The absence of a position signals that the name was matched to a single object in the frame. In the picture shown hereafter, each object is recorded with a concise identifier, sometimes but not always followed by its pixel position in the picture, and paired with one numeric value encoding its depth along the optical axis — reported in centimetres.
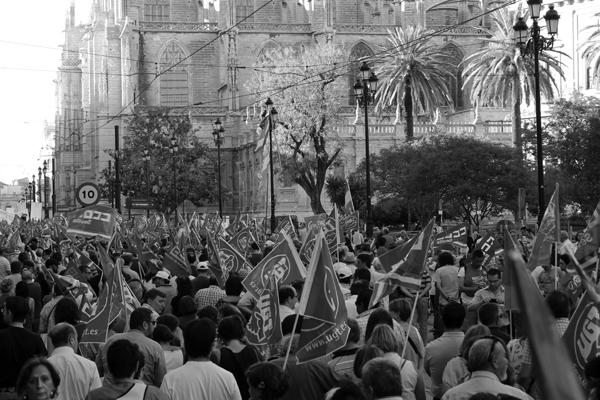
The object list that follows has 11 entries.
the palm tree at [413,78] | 5969
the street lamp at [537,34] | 2345
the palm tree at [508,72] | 5162
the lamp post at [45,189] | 8912
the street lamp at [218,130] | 5134
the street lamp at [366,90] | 3416
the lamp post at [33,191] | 12262
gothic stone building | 7881
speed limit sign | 2845
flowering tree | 6194
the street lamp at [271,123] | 4259
